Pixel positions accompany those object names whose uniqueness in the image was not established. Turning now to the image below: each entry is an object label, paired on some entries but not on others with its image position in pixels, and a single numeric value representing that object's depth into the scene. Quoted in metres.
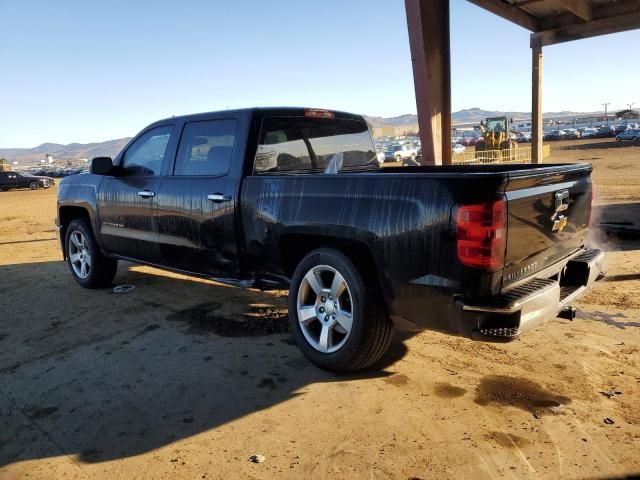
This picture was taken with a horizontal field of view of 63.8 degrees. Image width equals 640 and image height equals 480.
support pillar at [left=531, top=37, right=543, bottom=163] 12.44
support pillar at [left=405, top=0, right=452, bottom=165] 6.96
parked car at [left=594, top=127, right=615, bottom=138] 64.36
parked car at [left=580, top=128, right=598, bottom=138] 68.53
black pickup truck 2.80
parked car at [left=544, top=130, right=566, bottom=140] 75.57
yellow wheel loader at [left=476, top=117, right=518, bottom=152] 27.39
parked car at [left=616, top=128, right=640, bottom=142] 47.24
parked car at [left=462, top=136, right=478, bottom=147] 83.76
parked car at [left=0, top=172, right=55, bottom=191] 34.12
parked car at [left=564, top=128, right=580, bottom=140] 71.80
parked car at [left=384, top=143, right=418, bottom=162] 50.25
